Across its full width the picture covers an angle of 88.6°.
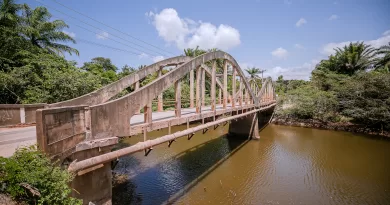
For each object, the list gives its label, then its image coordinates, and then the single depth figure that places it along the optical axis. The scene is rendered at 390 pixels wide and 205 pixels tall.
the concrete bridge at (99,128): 4.23
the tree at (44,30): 14.97
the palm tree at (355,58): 27.23
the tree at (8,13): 11.98
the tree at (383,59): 24.75
